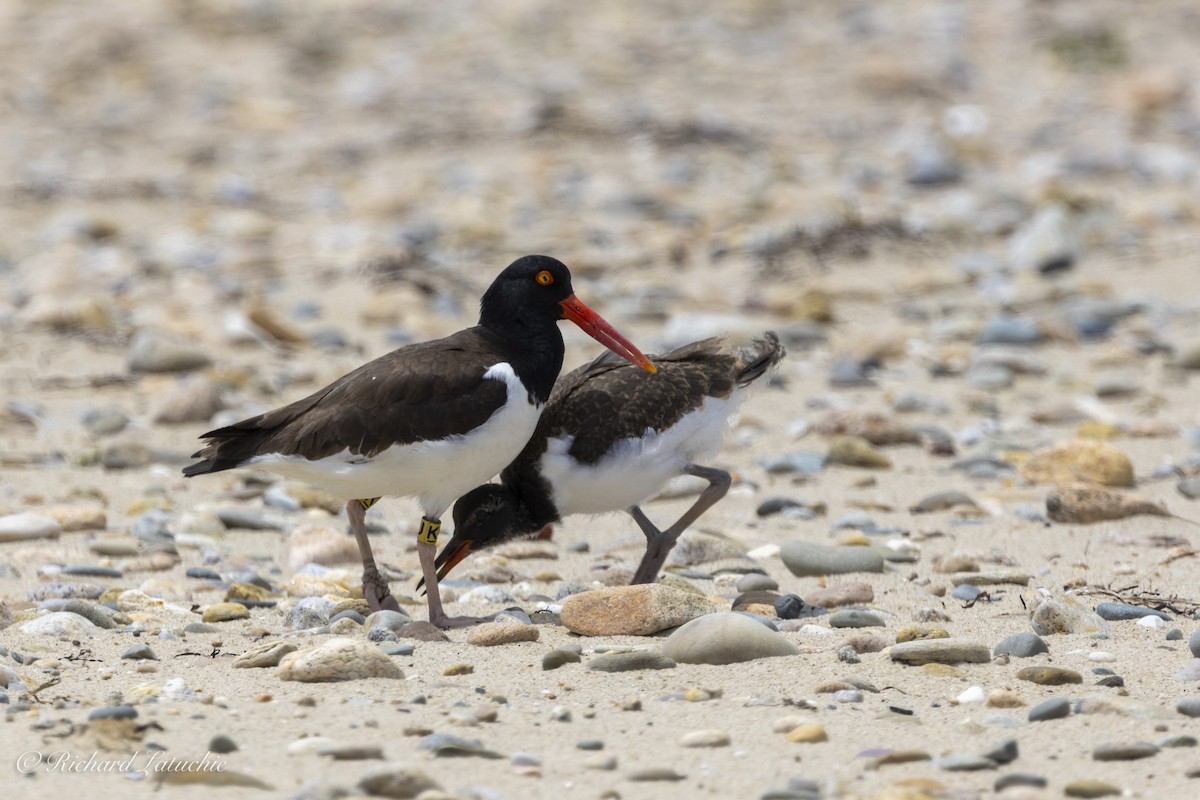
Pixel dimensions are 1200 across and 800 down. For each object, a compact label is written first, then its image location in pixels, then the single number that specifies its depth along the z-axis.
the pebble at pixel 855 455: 15.58
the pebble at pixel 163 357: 18.70
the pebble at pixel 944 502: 14.17
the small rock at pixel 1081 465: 14.63
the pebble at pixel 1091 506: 13.34
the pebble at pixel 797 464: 15.54
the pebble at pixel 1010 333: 20.02
